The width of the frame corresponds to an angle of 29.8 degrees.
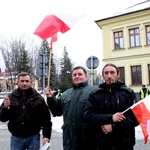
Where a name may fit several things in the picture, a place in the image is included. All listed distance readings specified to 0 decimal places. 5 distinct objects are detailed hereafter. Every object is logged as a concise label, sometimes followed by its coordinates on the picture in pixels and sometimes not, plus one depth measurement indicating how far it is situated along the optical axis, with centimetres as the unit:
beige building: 2798
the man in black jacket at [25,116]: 388
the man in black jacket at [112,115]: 323
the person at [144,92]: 1593
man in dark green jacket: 369
